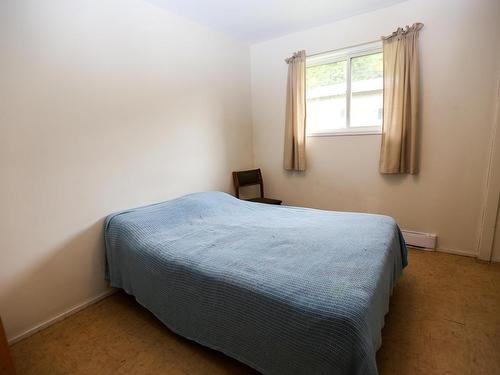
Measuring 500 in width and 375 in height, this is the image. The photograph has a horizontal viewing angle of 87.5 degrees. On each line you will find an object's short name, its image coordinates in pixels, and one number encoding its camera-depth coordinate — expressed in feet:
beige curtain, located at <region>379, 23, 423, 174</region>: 8.45
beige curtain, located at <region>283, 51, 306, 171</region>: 10.54
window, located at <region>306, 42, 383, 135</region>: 9.52
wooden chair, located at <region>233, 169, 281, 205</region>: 11.09
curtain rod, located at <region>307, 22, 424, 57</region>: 8.25
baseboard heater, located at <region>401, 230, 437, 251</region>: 9.04
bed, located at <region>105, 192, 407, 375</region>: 3.50
